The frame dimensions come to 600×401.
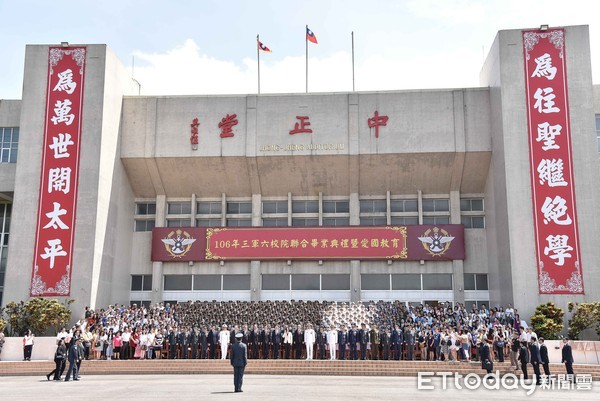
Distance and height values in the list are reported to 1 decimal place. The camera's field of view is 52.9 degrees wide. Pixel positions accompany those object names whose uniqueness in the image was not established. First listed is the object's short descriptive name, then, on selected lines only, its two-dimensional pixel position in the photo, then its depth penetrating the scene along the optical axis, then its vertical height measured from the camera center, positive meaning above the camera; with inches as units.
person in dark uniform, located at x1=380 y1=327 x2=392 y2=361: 782.5 -39.2
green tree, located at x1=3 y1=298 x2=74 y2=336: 902.4 -8.0
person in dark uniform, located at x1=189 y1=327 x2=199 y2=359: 805.2 -41.6
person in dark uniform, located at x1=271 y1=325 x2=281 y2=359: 805.2 -39.1
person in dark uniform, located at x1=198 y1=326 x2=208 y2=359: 804.6 -42.8
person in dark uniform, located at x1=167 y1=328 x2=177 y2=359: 805.9 -44.4
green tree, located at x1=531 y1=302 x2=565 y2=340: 868.6 -10.9
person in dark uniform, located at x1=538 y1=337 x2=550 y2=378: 612.7 -44.7
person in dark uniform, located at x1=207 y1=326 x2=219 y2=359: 805.9 -37.8
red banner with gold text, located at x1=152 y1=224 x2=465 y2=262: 1080.2 +122.9
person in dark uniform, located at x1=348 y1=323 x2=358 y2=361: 795.4 -37.4
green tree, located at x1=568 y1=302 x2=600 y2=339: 877.2 -6.5
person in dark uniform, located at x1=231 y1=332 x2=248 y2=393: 496.0 -40.0
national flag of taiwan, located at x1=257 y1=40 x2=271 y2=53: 1122.0 +483.9
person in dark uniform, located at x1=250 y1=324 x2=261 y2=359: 810.8 -40.1
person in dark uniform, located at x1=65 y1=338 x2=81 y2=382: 613.0 -47.3
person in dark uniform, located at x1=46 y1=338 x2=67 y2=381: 615.5 -46.5
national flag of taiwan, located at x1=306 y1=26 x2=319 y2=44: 1099.3 +496.0
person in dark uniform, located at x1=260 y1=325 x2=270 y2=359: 807.1 -38.6
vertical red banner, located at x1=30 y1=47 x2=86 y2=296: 964.0 +222.5
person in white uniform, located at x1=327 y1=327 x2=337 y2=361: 793.6 -38.7
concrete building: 971.3 +237.1
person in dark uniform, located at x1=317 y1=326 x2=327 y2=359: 799.7 -39.1
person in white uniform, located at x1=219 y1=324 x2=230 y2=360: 783.1 -38.0
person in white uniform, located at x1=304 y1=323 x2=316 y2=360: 784.9 -36.0
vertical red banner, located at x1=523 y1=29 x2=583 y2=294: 925.2 +233.9
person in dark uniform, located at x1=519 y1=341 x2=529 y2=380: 621.6 -45.5
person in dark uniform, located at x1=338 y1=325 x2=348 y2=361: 796.0 -40.2
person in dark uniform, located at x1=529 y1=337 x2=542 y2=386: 580.1 -43.1
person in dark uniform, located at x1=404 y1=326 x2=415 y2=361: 777.6 -37.6
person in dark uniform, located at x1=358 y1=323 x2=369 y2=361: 788.0 -37.1
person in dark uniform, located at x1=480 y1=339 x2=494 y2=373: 660.1 -48.8
